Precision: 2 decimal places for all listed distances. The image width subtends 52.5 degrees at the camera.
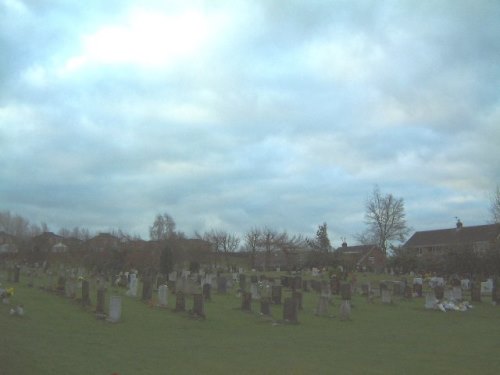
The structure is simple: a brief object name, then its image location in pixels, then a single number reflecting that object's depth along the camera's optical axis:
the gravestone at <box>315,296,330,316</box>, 20.43
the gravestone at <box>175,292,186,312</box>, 19.56
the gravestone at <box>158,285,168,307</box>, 20.95
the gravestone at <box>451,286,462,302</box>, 27.07
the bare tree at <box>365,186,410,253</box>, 82.00
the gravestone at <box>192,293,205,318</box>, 18.22
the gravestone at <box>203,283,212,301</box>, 24.08
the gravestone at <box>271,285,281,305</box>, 24.06
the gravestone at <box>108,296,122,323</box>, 16.30
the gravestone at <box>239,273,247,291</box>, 28.77
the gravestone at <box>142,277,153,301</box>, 23.19
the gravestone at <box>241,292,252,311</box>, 20.59
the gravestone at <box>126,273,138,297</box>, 25.16
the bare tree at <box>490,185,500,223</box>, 50.75
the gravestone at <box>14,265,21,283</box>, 32.00
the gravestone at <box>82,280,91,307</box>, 20.00
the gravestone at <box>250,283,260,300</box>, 25.17
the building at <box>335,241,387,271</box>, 63.41
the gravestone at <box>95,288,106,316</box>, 18.12
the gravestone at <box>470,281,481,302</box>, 28.39
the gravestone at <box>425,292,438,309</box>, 24.12
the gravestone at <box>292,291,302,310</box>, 21.71
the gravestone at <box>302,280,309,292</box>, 33.49
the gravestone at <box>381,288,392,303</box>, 26.56
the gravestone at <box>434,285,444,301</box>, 27.23
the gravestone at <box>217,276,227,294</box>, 28.50
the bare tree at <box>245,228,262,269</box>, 78.88
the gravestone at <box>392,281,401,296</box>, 30.64
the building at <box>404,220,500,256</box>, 85.06
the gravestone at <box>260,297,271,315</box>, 19.33
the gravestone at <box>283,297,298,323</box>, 17.80
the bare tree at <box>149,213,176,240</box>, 87.00
